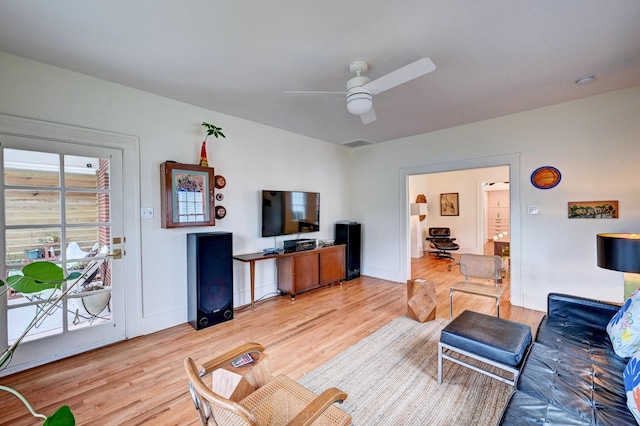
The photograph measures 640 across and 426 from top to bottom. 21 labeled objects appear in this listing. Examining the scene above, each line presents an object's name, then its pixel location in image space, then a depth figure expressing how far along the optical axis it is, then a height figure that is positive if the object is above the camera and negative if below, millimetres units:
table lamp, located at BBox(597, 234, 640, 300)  2004 -330
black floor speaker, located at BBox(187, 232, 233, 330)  3093 -749
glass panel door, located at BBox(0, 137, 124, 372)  2359 -176
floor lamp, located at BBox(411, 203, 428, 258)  7488 -442
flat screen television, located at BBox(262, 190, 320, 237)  4066 +7
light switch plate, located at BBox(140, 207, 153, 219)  3004 +19
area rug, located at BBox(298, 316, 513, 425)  1837 -1338
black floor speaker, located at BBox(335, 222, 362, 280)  5020 -552
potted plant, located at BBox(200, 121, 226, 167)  3288 +973
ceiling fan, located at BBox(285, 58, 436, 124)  2031 +1019
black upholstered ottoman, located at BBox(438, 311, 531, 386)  1858 -936
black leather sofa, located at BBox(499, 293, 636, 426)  1310 -959
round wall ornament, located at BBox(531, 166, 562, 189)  3426 +414
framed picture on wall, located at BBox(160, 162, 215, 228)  3051 +213
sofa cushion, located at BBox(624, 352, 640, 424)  1264 -862
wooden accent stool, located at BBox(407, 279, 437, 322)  3188 -1051
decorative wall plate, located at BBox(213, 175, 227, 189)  3554 +413
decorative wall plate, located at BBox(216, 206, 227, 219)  3570 +18
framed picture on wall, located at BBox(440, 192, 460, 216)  7871 +196
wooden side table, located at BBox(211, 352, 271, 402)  1535 -956
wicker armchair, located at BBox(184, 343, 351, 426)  1040 -953
